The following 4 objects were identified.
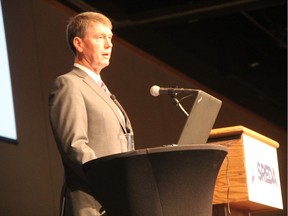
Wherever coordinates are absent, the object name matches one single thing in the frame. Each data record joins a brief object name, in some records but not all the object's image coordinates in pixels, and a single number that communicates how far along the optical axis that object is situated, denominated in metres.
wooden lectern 6.37
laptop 5.61
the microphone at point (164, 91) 6.02
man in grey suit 5.42
